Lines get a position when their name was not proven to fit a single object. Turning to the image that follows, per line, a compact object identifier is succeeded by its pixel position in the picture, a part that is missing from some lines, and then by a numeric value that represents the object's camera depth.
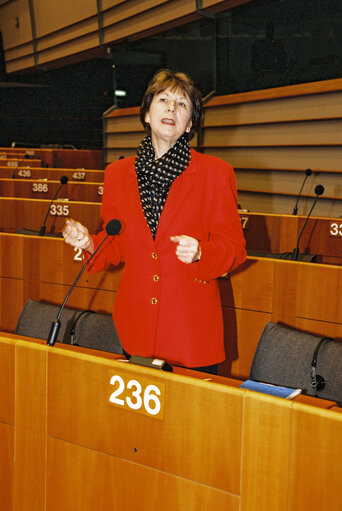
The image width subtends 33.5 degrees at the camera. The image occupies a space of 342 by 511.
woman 1.60
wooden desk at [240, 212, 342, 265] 4.37
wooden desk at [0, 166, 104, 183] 7.99
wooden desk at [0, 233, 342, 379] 2.75
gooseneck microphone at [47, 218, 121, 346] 1.32
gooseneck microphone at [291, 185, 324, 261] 3.48
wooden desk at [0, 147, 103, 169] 11.52
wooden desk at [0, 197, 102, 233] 5.14
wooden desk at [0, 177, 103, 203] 6.54
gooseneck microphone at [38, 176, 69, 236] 5.15
